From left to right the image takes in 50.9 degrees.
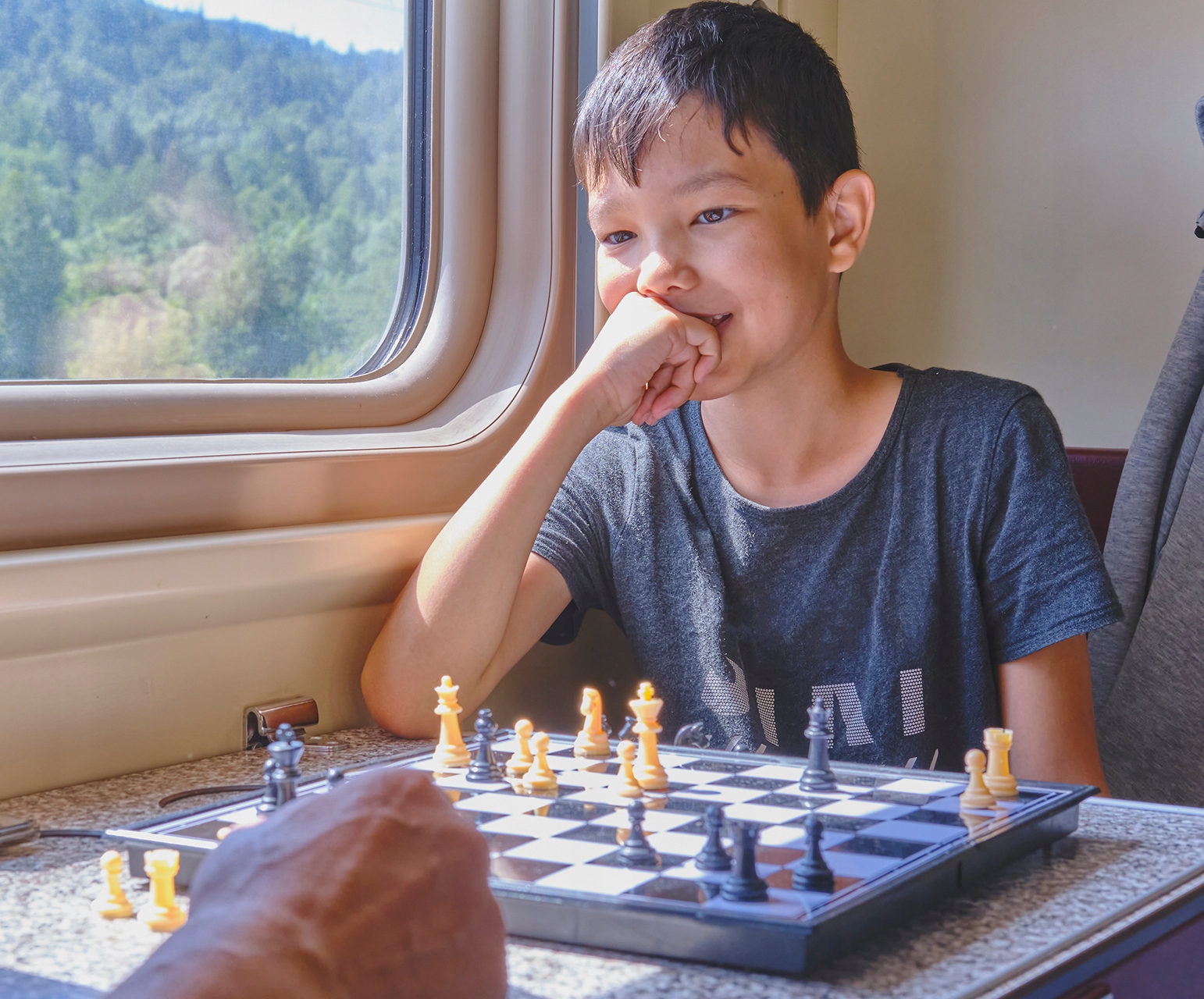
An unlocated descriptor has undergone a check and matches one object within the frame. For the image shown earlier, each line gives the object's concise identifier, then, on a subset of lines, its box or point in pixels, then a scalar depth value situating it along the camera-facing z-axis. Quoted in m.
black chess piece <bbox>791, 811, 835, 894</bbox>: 0.71
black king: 0.95
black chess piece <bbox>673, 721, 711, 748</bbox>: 1.47
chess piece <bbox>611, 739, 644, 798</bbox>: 0.94
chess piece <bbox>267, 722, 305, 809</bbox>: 0.89
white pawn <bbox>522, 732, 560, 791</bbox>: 0.97
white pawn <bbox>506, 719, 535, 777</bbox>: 1.04
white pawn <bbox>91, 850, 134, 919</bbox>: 0.79
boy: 1.41
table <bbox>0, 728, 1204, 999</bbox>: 0.67
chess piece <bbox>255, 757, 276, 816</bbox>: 0.89
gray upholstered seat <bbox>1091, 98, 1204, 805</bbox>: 1.68
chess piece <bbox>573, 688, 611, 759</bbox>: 1.09
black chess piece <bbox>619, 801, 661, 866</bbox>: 0.77
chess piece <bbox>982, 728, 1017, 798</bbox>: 0.90
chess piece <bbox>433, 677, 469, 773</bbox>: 1.06
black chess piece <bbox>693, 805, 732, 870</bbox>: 0.74
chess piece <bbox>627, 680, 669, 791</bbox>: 0.96
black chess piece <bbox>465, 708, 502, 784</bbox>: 1.02
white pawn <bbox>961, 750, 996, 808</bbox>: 0.88
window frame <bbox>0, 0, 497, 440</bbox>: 1.68
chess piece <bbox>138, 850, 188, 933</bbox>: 0.76
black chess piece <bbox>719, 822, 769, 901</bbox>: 0.70
